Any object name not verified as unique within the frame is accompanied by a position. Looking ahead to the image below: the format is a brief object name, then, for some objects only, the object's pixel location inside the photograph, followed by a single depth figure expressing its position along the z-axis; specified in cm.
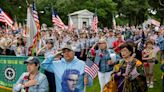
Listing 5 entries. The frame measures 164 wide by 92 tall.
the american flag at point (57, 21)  2398
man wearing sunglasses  688
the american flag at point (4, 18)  2108
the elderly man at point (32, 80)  662
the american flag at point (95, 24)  2712
